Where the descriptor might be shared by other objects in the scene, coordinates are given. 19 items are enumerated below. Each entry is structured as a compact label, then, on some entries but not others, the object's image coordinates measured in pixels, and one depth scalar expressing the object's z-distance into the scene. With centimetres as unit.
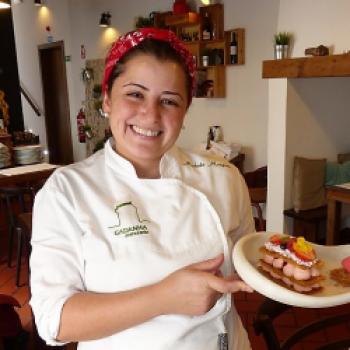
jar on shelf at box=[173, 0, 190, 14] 462
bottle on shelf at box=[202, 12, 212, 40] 460
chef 76
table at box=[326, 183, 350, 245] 306
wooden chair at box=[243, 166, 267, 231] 399
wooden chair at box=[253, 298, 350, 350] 112
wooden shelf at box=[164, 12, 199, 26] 452
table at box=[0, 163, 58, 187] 297
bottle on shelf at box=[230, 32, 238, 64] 439
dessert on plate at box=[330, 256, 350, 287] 103
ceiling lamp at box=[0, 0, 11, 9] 402
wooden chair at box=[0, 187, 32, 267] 342
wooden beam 265
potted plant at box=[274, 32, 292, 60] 315
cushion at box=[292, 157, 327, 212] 322
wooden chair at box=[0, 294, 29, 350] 183
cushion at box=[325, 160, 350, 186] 340
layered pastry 104
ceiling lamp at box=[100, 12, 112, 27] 615
